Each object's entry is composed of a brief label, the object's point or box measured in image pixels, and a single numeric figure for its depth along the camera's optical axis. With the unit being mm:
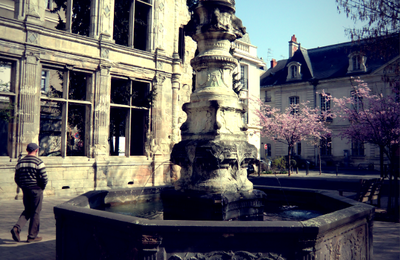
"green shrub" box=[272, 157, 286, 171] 27469
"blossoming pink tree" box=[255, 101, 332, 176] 29719
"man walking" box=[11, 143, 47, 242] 5801
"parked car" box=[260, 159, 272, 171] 26714
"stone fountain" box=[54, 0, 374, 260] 3406
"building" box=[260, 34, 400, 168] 36438
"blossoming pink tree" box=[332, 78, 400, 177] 17536
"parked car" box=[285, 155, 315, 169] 36897
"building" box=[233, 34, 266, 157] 30502
